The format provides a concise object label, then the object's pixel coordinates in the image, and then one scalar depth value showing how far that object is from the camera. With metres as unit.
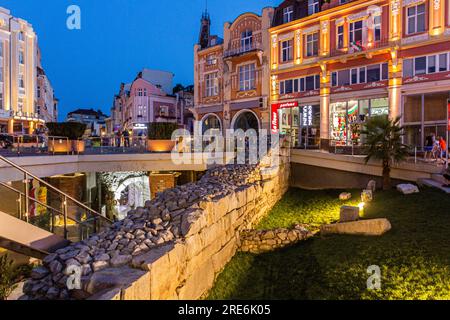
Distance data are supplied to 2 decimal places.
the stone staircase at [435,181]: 11.58
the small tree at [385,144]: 12.79
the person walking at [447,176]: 11.35
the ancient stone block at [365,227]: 8.41
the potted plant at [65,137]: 15.89
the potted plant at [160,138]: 18.61
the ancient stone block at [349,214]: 9.51
